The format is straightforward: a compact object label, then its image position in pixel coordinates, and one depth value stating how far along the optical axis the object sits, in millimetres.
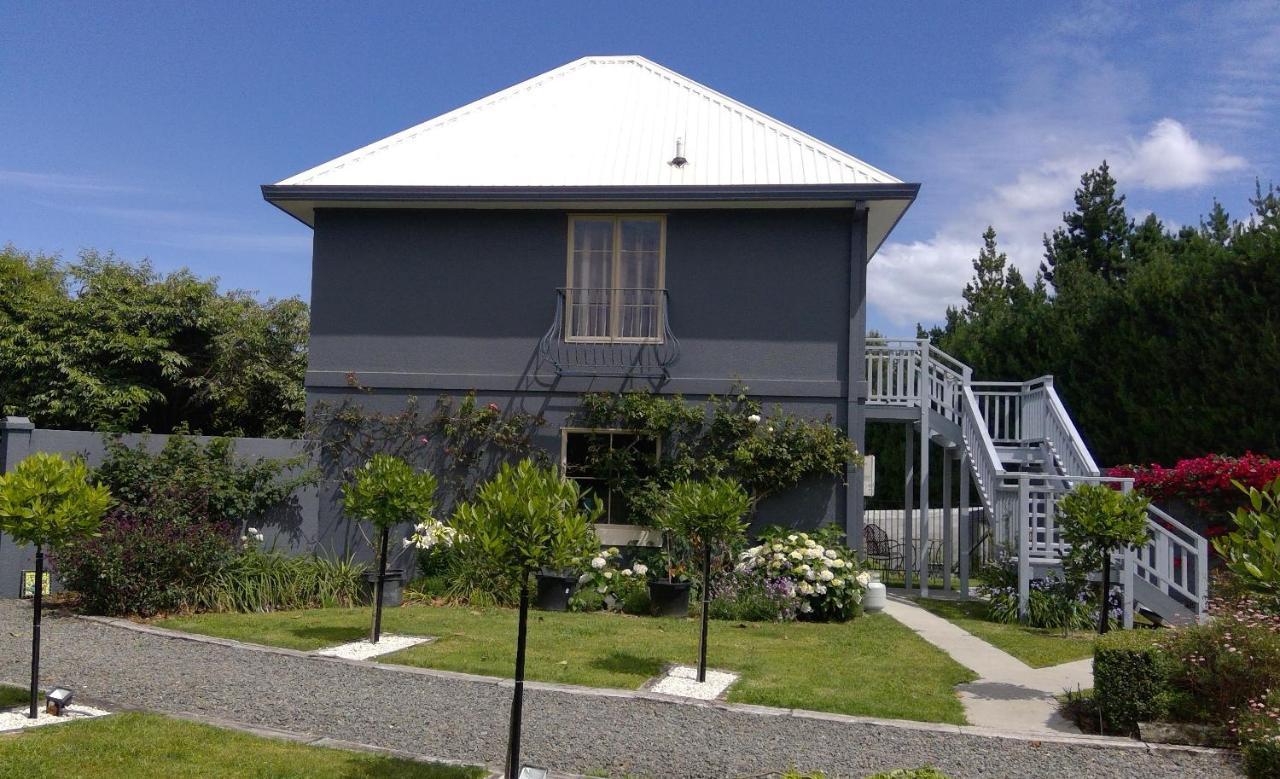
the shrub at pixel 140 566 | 10281
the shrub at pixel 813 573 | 11109
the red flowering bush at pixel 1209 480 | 11043
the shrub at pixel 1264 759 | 5320
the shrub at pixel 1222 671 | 6562
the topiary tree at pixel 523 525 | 5477
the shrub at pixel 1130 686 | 6742
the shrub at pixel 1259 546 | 4844
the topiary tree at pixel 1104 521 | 8758
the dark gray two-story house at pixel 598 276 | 12766
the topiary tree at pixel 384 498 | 9109
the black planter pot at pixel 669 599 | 11172
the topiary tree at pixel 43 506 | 6588
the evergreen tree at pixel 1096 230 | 31188
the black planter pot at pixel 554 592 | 11453
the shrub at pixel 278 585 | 10773
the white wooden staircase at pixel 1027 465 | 10766
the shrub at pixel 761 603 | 11102
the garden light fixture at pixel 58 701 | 6383
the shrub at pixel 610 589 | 11586
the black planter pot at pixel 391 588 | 10980
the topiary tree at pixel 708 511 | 8203
